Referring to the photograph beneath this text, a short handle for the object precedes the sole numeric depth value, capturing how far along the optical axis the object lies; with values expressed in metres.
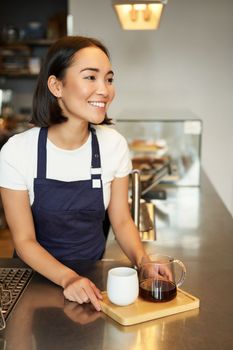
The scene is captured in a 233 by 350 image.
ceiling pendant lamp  2.17
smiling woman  1.32
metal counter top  0.94
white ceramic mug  1.04
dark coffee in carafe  1.10
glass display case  2.88
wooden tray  1.02
